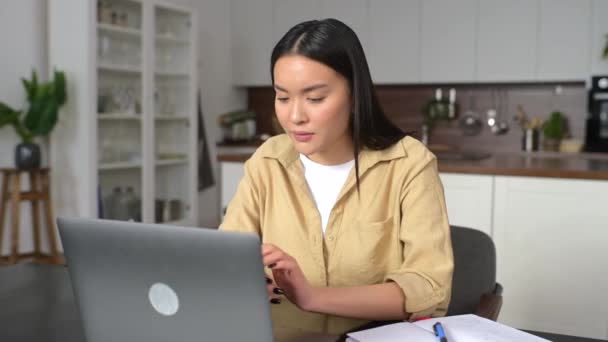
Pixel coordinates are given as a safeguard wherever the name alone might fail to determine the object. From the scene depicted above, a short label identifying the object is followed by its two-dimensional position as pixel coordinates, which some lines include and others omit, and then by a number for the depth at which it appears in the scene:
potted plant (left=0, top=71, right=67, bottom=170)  4.02
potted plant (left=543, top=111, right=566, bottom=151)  4.62
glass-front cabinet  4.25
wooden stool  4.02
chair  1.46
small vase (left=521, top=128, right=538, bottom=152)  4.77
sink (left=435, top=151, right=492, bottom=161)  3.41
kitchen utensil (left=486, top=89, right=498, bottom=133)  5.01
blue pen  0.90
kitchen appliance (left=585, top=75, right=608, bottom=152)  4.32
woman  1.12
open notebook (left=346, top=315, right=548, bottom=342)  0.91
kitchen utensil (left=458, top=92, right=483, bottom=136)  5.08
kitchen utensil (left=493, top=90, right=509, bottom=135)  4.98
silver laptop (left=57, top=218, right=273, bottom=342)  0.74
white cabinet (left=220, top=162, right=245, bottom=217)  3.24
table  0.99
